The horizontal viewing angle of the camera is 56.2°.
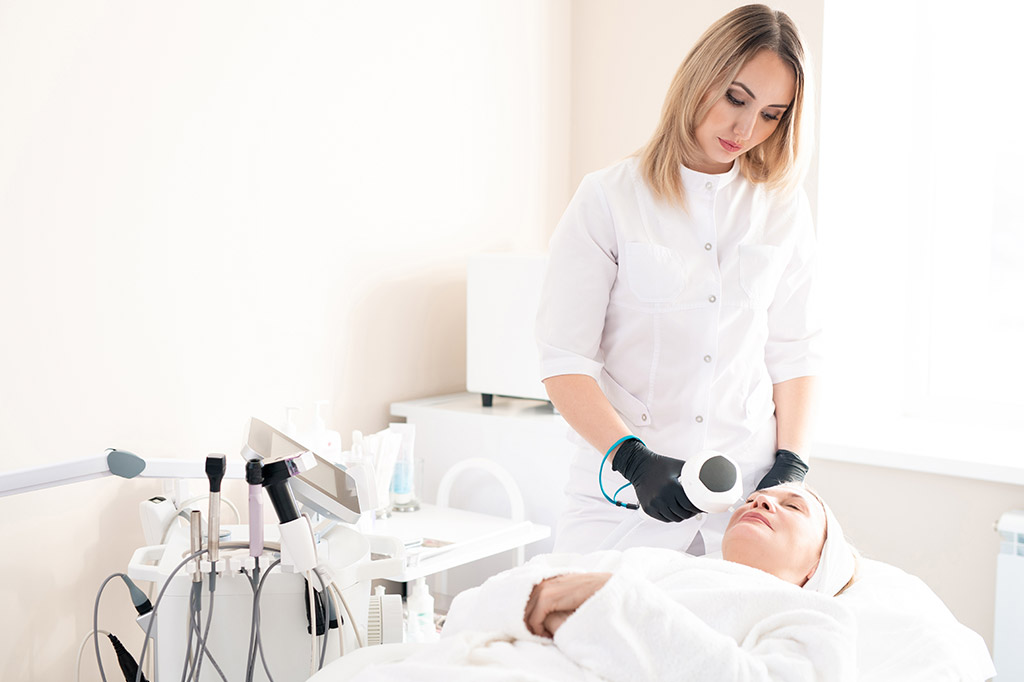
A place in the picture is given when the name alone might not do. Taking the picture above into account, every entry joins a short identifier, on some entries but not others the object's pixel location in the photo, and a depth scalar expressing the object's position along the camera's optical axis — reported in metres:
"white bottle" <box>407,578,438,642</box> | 1.77
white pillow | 1.24
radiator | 1.94
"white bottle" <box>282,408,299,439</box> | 1.94
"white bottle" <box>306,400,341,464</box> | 1.96
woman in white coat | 1.43
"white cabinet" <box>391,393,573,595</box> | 2.25
